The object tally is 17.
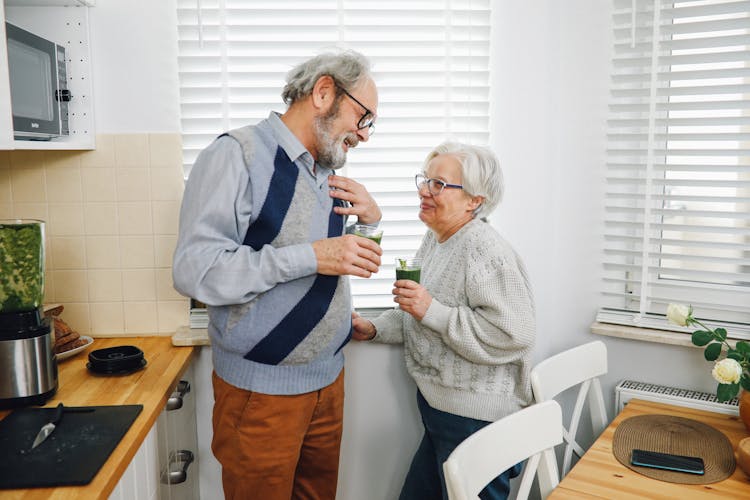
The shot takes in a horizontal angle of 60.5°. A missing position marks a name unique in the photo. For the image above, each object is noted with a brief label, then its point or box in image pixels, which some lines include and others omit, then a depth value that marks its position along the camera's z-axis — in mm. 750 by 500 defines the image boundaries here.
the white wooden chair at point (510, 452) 1300
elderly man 1603
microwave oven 1709
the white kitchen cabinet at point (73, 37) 2092
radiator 2074
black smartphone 1590
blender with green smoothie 1587
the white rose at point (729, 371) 1777
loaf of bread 2029
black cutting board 1249
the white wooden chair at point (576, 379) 1923
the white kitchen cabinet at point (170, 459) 1495
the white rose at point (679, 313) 1984
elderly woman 1871
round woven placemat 1577
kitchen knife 1400
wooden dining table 1478
